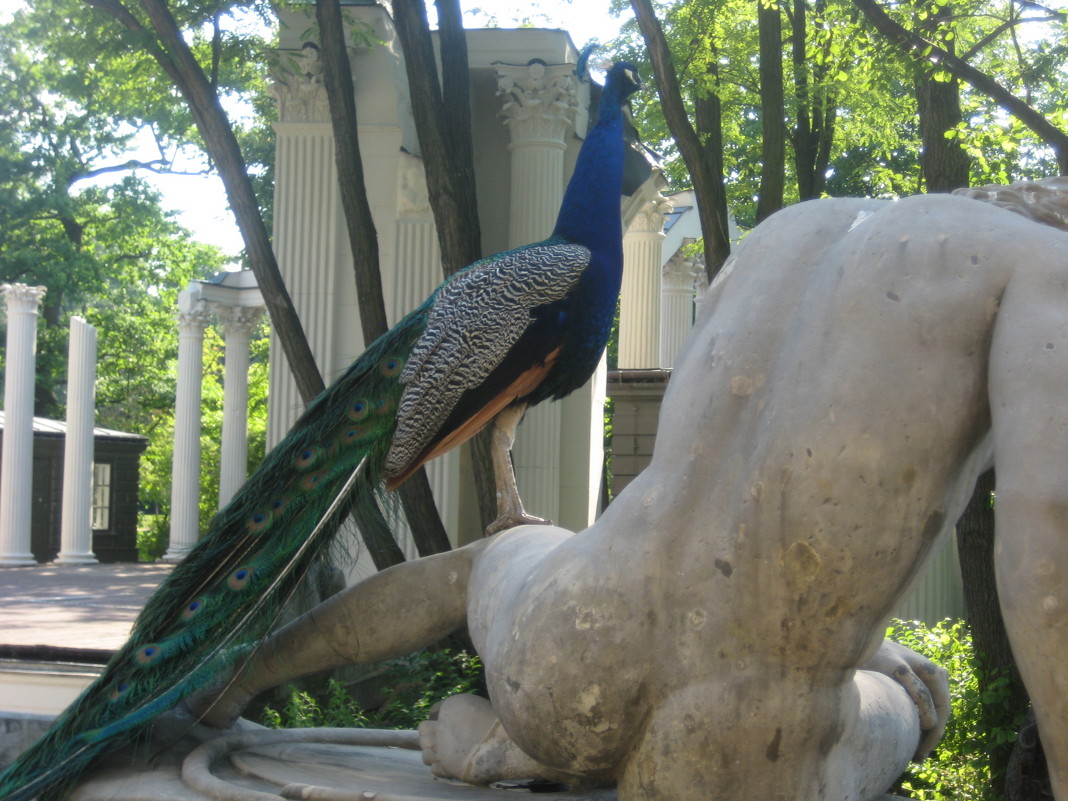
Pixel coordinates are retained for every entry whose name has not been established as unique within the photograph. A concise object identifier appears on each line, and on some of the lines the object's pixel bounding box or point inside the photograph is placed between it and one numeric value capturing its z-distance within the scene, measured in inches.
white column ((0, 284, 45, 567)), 723.4
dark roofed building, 976.3
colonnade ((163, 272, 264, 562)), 798.5
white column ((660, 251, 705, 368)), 741.3
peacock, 120.3
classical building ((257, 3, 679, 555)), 384.2
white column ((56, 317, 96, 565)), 748.0
